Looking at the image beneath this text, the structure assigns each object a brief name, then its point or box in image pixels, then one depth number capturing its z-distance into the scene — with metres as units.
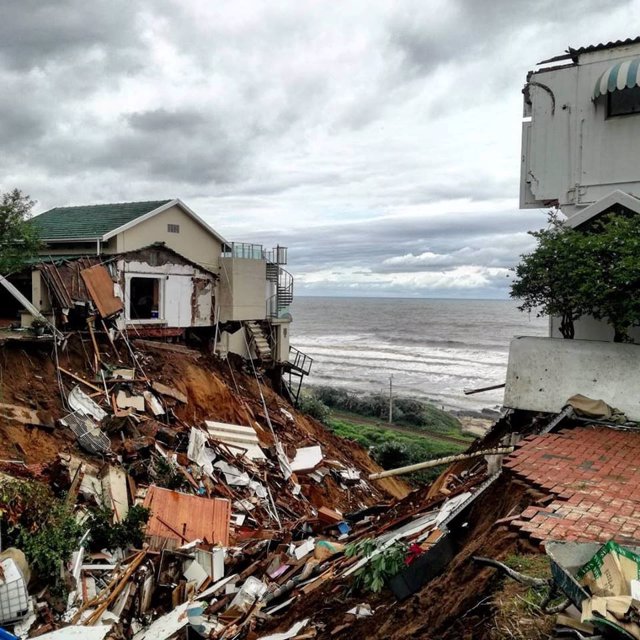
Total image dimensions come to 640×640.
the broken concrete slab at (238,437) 15.27
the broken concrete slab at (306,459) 15.92
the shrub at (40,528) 7.71
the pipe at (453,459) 8.65
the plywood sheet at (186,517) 10.34
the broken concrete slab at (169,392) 16.00
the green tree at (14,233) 15.77
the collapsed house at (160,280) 17.39
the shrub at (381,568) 6.08
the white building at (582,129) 14.00
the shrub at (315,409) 28.40
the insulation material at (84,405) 13.81
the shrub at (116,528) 9.09
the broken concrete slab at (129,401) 14.72
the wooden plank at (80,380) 14.89
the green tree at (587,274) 10.01
